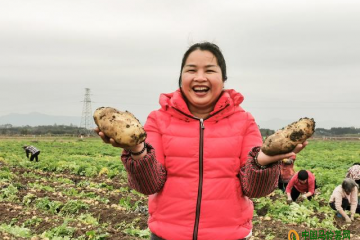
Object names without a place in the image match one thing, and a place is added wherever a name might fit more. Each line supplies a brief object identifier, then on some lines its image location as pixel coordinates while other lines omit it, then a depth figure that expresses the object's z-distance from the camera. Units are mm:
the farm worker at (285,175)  9124
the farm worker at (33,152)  16141
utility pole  64962
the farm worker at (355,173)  8016
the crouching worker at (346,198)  7154
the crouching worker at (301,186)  8172
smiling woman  1852
